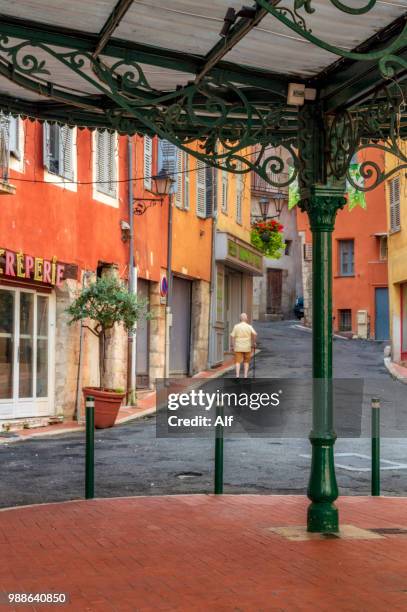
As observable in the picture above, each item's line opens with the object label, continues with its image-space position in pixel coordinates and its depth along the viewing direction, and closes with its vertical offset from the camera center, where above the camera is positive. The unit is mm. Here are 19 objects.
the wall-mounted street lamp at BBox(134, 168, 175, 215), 21703 +3212
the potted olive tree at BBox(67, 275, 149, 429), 17844 +562
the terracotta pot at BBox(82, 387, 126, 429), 17203 -1104
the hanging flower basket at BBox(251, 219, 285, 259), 37375 +3846
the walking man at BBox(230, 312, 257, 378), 24531 -20
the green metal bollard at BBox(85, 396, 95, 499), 9211 -925
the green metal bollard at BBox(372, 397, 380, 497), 9766 -1010
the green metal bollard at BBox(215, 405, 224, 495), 9672 -1063
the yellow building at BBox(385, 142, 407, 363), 31500 +2395
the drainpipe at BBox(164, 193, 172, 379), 24281 +897
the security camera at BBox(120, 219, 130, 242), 21562 +2323
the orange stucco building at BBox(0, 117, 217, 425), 17156 +1573
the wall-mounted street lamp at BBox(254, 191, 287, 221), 30516 +4035
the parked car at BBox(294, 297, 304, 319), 52003 +1695
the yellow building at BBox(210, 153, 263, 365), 30047 +2435
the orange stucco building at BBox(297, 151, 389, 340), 44562 +3161
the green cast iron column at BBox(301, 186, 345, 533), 7723 -152
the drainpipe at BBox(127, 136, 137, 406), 21625 +1263
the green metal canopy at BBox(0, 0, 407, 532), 6531 +1958
